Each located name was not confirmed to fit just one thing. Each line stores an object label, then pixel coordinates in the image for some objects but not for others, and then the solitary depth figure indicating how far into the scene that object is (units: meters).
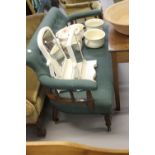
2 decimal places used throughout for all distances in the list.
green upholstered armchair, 1.47
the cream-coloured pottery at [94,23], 1.97
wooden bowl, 1.59
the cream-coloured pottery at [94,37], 1.90
